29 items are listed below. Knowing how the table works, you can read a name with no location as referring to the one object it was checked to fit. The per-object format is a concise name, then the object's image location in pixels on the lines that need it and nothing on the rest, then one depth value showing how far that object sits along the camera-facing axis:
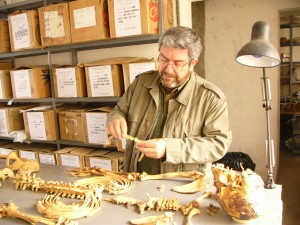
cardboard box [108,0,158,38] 2.17
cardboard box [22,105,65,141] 2.85
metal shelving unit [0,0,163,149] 2.39
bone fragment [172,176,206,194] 1.16
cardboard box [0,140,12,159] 3.24
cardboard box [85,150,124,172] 2.52
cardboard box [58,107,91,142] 2.71
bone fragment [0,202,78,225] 0.97
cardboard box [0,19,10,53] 3.00
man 1.42
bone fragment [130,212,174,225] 0.91
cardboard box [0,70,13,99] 3.09
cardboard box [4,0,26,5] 3.27
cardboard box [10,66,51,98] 2.82
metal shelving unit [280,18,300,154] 4.96
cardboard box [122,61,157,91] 2.28
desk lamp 1.10
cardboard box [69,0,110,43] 2.35
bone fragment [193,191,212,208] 1.04
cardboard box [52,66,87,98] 2.64
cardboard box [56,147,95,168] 2.68
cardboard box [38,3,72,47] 2.53
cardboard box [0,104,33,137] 3.12
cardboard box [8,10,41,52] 2.75
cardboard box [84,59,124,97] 2.44
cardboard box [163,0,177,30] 2.29
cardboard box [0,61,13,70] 3.42
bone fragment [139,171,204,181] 1.27
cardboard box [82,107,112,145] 2.55
